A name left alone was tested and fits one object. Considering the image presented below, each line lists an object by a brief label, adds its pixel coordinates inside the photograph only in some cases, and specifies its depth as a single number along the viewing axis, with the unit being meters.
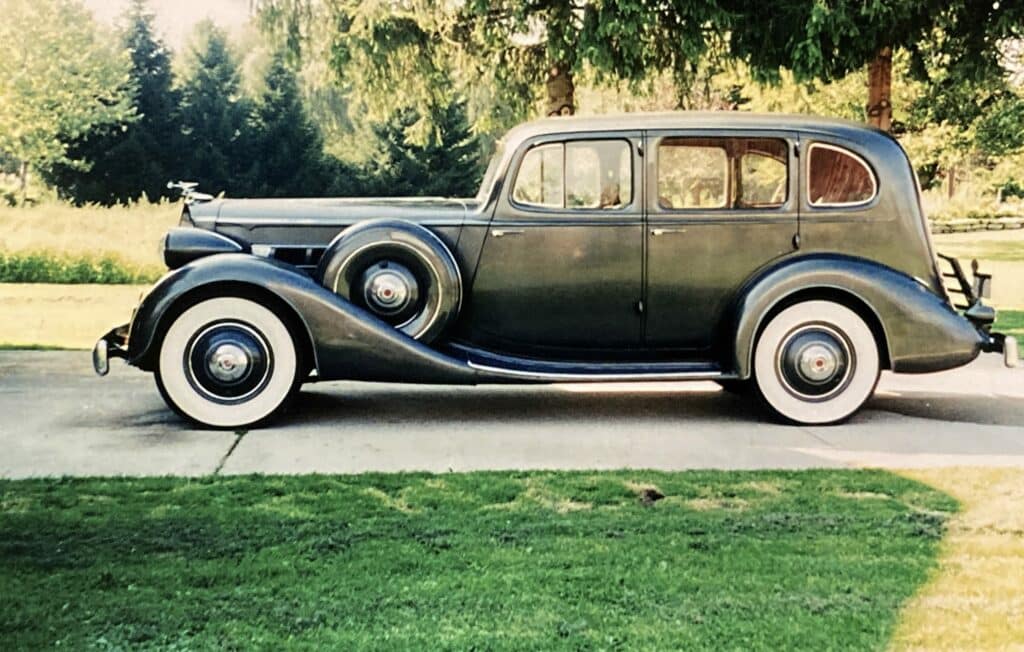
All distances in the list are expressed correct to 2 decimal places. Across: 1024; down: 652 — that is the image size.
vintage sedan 6.84
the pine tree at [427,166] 35.88
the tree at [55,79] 34.84
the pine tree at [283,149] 37.28
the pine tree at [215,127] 37.09
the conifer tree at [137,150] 36.12
